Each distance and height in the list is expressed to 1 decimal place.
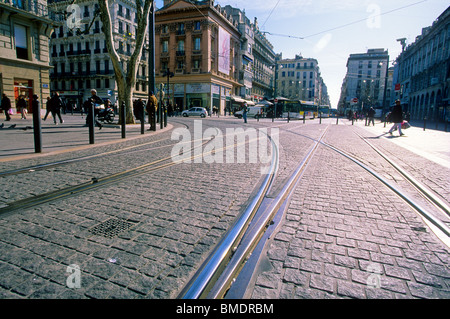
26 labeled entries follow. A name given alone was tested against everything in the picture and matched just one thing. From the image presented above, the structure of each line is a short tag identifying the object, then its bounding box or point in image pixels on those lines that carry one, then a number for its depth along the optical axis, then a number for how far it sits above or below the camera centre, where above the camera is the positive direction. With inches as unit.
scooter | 637.9 +5.7
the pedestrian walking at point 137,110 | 607.0 +14.1
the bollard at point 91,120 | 298.2 -5.3
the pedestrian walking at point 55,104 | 579.5 +21.3
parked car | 1427.8 +30.9
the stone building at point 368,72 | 3914.9 +727.8
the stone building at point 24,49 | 743.7 +183.7
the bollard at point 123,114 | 356.3 +1.9
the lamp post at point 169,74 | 1031.3 +161.5
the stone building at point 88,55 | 1839.6 +418.1
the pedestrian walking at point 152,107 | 491.5 +17.4
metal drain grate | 96.6 -40.5
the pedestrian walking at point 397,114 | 508.7 +17.4
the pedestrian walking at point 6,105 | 625.0 +17.7
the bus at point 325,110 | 2393.0 +98.7
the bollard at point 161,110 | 546.9 +14.2
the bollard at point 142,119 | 430.6 -3.8
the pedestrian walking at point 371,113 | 966.4 +34.1
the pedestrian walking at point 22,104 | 694.5 +23.2
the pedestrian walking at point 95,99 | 493.1 +30.1
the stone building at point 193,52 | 1711.4 +421.4
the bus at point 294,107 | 1616.6 +78.8
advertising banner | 1822.1 +450.9
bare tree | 528.7 +111.8
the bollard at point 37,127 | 231.6 -11.3
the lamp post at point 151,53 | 538.4 +122.7
